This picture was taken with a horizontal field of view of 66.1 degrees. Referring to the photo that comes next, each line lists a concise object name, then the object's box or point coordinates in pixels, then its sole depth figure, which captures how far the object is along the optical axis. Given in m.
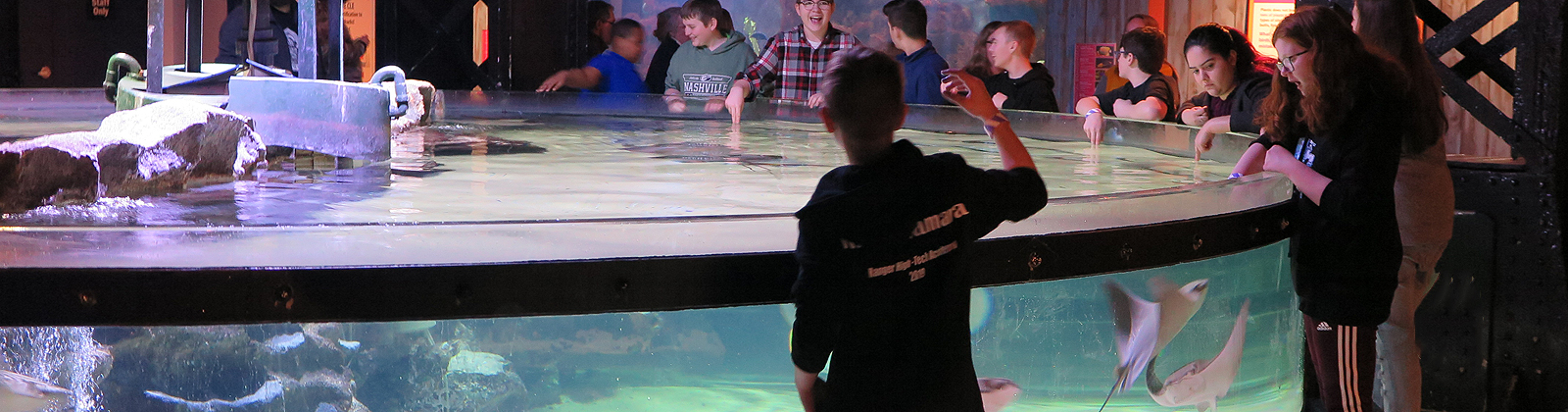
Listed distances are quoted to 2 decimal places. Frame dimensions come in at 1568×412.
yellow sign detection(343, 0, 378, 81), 8.44
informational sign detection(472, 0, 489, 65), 9.44
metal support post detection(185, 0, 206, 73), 4.18
